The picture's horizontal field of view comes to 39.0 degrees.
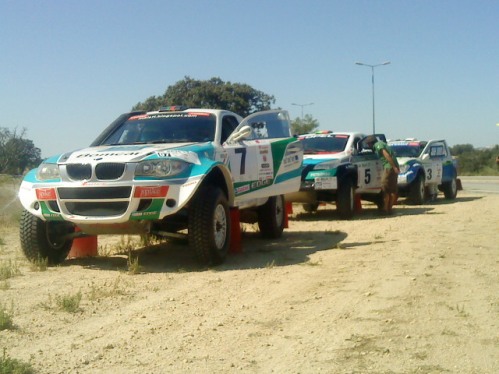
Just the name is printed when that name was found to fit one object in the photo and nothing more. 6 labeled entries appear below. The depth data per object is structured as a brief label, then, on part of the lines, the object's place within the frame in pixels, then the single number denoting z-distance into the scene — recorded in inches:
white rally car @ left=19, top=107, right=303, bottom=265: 296.7
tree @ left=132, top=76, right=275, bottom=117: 1031.0
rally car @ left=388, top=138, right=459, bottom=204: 669.9
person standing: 564.7
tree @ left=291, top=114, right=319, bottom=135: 1897.6
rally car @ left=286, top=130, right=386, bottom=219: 527.8
